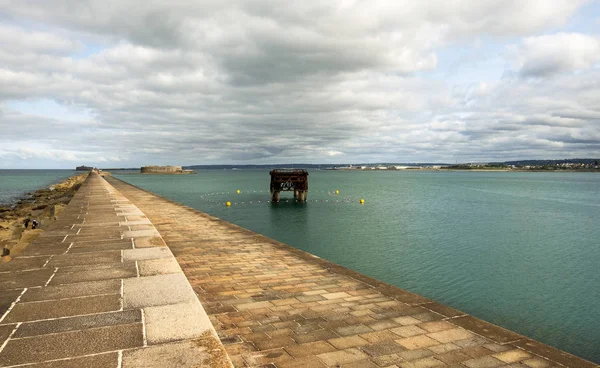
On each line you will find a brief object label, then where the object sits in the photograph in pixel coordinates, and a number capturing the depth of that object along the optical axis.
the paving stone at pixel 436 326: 4.86
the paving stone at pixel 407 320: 5.04
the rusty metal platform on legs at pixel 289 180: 44.09
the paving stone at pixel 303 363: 3.88
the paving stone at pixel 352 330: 4.71
